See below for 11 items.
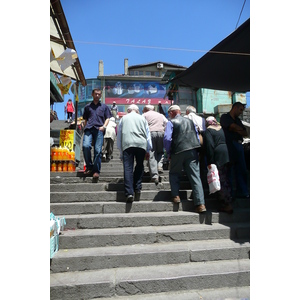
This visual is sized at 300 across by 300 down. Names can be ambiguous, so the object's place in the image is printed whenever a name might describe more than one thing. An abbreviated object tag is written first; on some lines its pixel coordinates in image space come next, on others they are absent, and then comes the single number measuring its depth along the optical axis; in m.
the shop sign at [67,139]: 6.29
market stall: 5.30
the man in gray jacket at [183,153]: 4.28
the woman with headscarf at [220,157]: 4.36
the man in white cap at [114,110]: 17.49
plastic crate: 3.10
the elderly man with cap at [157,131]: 5.56
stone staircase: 2.95
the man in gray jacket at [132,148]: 4.33
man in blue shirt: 5.18
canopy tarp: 5.00
